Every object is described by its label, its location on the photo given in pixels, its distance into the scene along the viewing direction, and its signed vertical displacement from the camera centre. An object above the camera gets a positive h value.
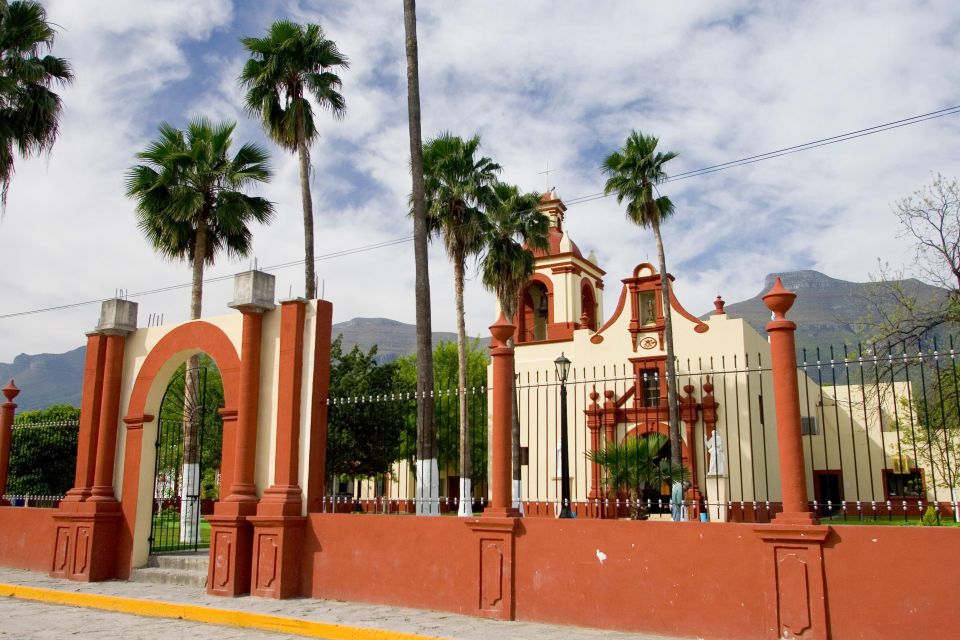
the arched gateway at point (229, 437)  11.06 +0.45
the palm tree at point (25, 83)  16.09 +7.91
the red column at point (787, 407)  7.72 +0.61
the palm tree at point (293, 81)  19.59 +9.65
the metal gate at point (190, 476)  13.97 -0.22
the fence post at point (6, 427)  15.52 +0.76
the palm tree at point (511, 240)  25.73 +7.49
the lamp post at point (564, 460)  11.17 +0.11
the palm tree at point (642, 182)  25.78 +9.33
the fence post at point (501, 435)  9.53 +0.38
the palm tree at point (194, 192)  18.88 +6.64
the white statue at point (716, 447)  9.83 +0.24
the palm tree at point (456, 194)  23.44 +8.11
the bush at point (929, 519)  12.50 -0.86
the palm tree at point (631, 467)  12.98 -0.02
